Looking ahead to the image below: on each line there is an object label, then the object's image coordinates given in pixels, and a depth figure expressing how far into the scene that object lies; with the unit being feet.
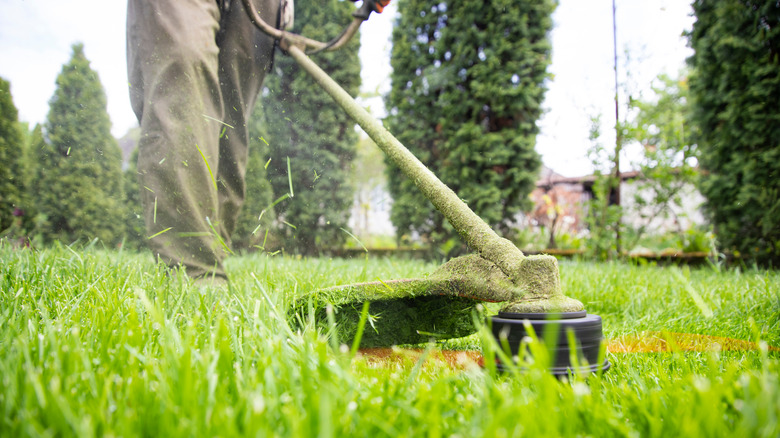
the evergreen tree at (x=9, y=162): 17.53
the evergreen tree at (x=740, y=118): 12.70
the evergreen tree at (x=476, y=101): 15.38
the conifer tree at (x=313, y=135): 19.12
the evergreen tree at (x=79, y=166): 21.39
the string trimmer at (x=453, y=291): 3.27
